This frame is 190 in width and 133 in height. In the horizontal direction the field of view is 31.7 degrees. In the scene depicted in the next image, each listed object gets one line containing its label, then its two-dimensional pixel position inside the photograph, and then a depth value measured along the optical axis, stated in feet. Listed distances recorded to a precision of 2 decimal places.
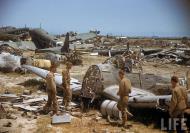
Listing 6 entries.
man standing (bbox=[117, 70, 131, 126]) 37.19
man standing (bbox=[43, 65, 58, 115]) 42.51
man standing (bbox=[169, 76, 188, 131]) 31.07
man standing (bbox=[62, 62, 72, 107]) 46.62
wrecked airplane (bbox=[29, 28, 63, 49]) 134.14
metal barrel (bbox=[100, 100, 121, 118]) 40.45
